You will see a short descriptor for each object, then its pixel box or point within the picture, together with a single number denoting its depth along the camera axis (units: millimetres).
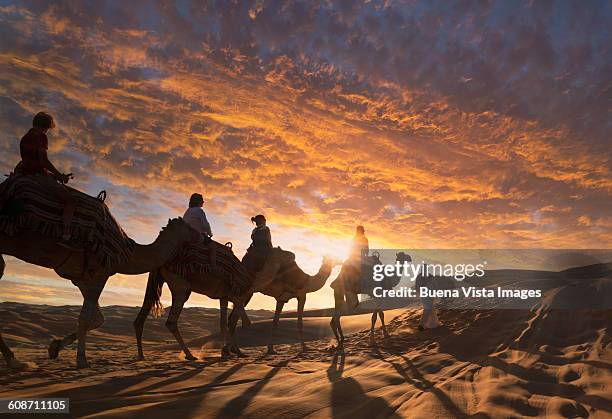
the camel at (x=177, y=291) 9688
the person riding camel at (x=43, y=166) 6684
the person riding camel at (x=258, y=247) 11898
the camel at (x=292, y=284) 12172
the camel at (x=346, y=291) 13062
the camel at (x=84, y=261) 6652
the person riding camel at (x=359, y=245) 13648
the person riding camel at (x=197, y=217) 10359
